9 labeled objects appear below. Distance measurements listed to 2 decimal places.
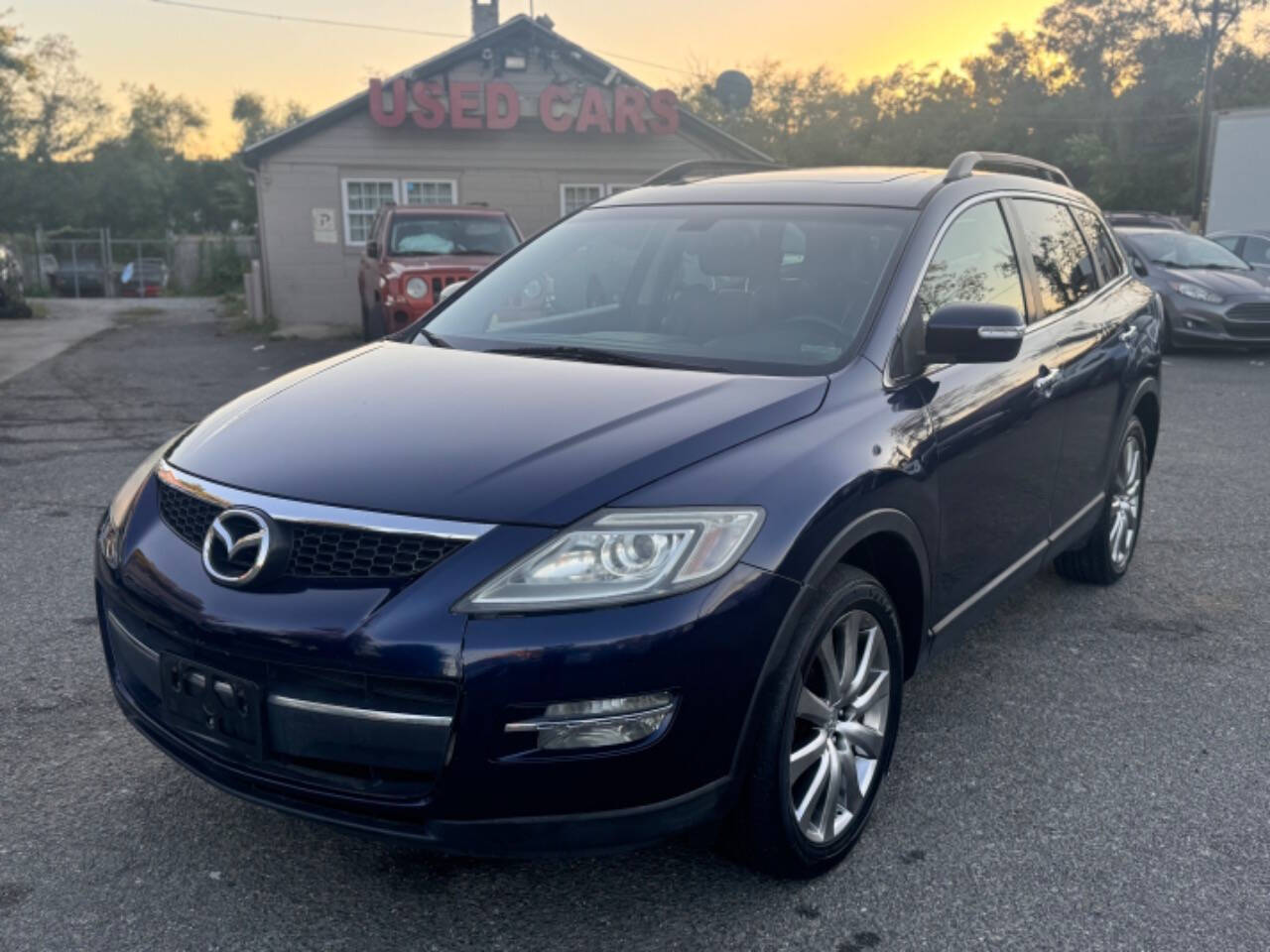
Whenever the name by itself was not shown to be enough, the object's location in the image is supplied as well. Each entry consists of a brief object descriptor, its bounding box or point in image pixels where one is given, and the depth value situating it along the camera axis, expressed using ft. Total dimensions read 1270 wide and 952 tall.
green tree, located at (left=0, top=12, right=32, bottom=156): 82.79
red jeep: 40.32
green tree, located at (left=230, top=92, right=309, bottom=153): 242.17
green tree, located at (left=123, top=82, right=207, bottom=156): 248.91
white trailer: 70.54
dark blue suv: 7.78
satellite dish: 81.81
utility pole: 104.83
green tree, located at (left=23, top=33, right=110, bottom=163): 167.53
